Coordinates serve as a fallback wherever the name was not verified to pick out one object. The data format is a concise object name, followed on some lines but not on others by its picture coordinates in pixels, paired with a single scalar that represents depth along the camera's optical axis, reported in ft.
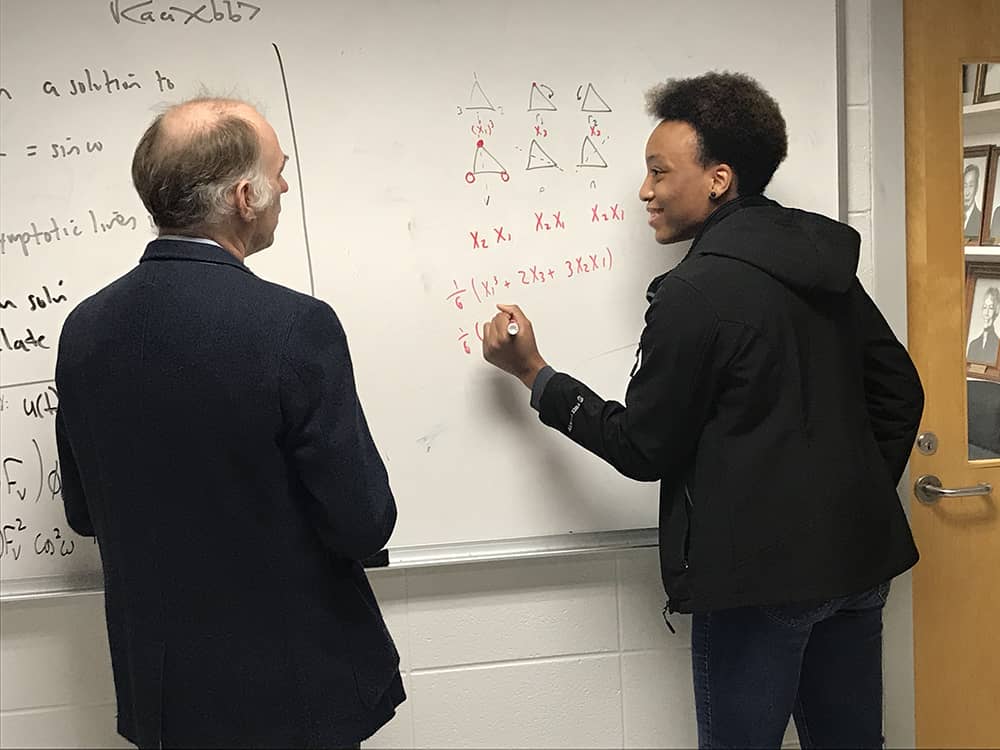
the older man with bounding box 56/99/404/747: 4.27
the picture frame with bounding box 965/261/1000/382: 6.73
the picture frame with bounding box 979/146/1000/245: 6.70
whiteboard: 5.84
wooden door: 6.56
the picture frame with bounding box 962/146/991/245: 6.70
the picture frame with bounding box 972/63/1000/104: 6.64
